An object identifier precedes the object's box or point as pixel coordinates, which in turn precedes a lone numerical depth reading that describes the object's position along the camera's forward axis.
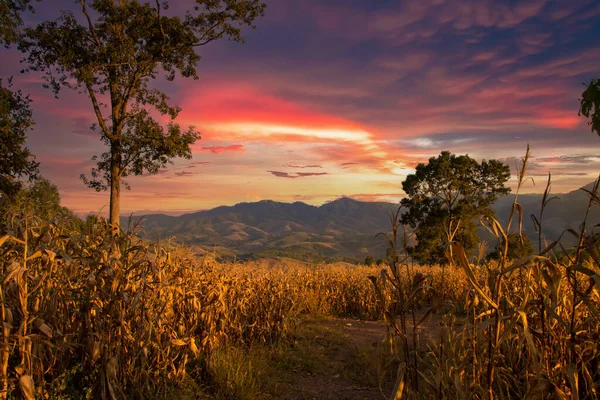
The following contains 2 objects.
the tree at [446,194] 39.94
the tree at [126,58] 23.34
